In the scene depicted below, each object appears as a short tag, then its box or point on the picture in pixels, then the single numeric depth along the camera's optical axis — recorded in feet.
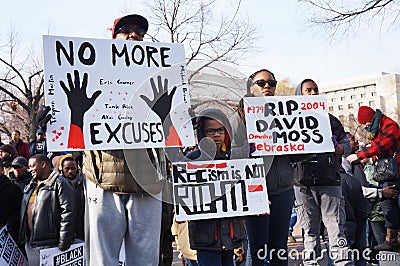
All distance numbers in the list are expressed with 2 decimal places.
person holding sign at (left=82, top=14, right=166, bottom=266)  10.50
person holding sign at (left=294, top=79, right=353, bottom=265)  15.03
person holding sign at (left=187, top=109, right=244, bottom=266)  12.19
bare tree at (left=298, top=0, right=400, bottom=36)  27.38
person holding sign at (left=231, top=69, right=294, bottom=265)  13.44
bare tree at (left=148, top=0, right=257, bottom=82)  48.34
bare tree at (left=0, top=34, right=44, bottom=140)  58.49
